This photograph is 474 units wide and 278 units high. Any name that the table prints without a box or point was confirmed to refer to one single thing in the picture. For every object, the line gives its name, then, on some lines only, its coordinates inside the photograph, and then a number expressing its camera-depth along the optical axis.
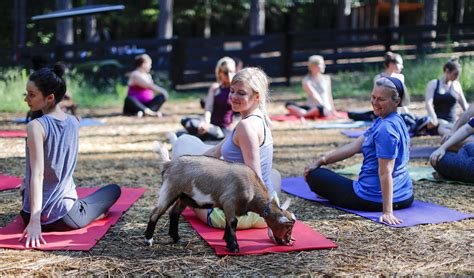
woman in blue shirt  4.43
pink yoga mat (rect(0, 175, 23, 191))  5.82
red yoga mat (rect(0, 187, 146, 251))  3.89
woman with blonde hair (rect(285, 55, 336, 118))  10.82
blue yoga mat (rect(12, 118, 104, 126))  10.49
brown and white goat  3.71
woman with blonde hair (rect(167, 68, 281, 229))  4.01
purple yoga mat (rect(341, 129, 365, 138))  9.03
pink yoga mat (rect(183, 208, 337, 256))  3.85
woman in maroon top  8.19
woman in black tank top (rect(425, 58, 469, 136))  8.08
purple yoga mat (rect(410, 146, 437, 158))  7.27
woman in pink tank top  11.33
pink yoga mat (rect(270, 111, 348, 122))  10.80
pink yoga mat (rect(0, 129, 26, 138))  9.09
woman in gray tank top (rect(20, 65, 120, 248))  3.91
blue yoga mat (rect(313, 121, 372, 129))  9.98
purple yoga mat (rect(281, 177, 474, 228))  4.54
